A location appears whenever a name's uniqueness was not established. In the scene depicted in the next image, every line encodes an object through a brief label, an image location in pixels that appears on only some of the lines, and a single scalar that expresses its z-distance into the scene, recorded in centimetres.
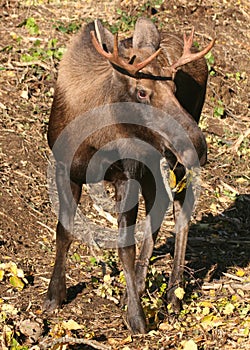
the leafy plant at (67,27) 2352
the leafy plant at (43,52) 2164
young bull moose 1169
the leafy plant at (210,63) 2333
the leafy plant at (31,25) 2314
